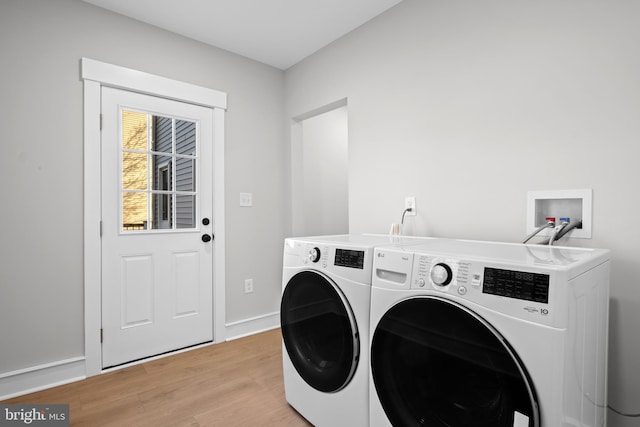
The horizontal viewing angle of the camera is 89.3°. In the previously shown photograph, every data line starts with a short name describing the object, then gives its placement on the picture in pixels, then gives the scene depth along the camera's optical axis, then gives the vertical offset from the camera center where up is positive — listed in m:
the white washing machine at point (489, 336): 0.79 -0.36
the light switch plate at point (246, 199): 2.75 +0.07
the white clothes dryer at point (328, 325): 1.26 -0.51
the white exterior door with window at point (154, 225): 2.13 -0.13
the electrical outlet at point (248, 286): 2.77 -0.67
